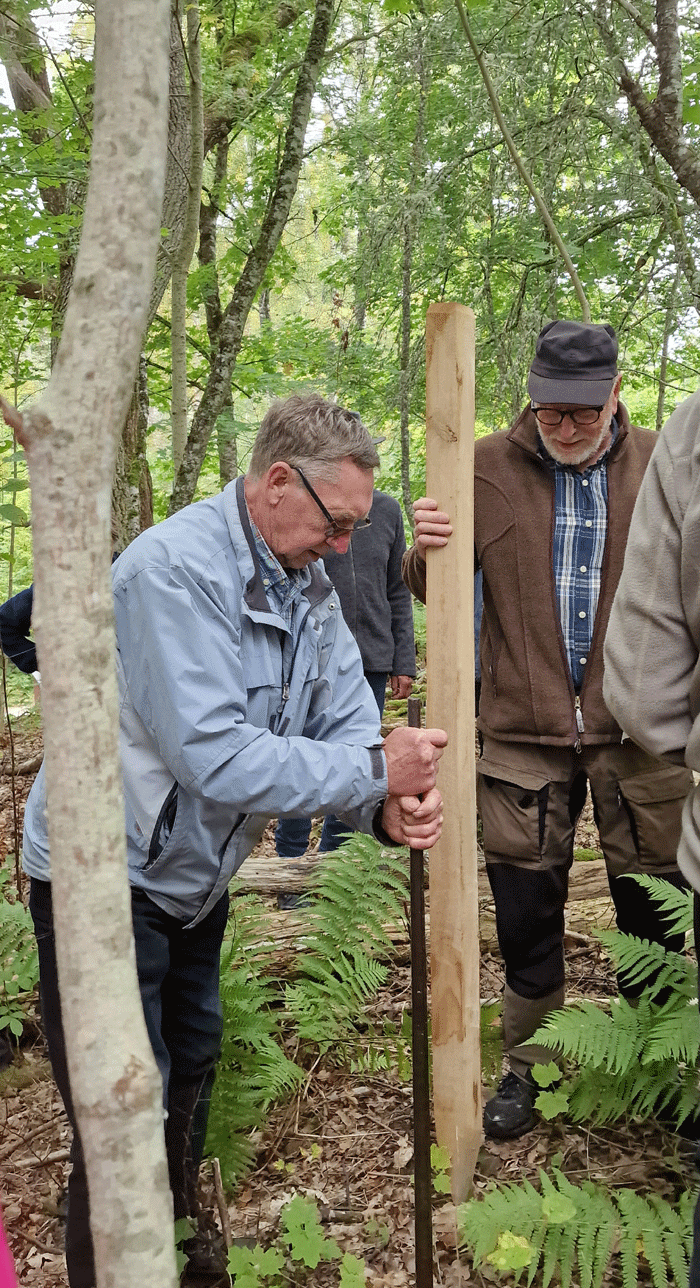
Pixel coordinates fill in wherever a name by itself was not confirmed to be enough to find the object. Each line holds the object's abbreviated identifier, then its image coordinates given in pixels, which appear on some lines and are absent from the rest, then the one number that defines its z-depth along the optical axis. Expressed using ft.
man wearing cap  10.02
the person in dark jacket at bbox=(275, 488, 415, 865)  17.43
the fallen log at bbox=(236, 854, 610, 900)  14.30
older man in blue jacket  6.79
